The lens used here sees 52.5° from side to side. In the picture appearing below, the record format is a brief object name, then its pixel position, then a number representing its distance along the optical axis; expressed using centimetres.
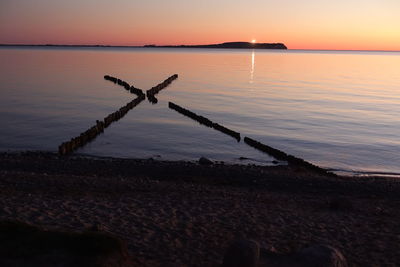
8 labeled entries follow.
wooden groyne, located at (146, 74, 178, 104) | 4723
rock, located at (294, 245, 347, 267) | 784
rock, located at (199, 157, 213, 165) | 2142
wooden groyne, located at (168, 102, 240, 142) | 2845
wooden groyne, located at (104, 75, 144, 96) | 5263
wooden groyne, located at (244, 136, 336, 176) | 2086
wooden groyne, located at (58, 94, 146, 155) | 2270
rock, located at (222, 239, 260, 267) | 738
